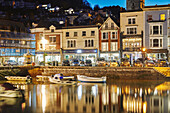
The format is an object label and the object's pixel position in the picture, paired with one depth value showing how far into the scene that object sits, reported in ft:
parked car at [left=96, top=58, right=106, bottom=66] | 201.05
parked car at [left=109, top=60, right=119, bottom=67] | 193.60
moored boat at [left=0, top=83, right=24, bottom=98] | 119.75
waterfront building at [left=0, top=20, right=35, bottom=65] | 247.83
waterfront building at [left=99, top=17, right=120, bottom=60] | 234.99
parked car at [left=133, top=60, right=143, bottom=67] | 186.23
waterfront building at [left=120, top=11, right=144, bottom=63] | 228.63
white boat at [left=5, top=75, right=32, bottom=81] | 180.24
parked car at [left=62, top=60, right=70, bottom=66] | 203.73
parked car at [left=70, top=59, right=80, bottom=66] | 201.26
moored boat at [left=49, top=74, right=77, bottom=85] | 162.09
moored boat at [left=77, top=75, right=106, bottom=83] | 166.40
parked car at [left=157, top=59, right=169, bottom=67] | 184.79
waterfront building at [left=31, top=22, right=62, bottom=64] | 250.78
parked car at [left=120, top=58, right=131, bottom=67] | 191.52
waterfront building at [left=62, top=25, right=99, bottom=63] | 240.94
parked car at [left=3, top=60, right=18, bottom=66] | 216.62
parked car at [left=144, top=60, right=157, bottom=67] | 183.84
